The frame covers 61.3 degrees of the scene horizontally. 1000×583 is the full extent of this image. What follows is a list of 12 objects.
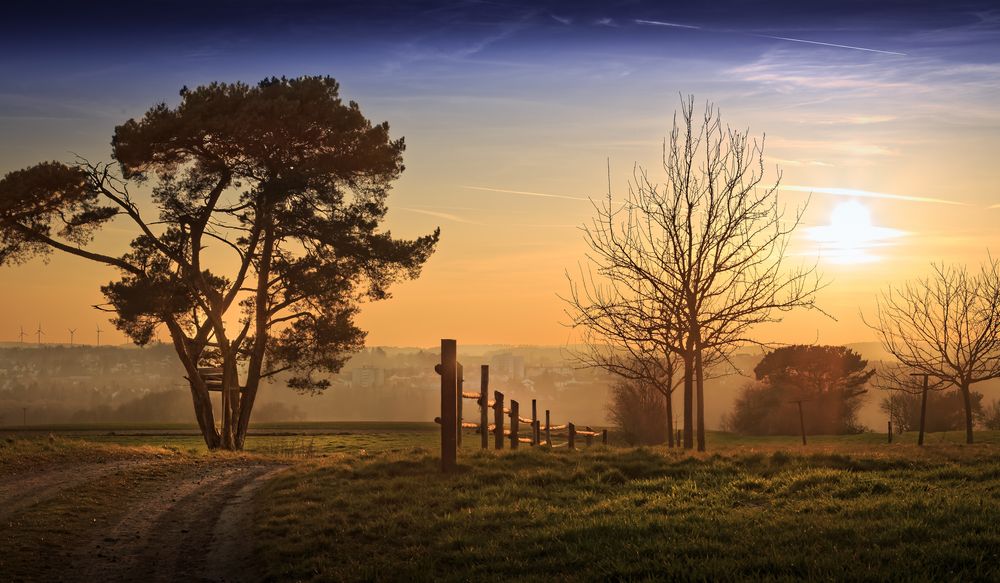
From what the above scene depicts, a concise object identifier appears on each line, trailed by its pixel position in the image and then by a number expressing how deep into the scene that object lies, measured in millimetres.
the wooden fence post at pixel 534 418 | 29694
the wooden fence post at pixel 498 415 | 22000
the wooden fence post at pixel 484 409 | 23339
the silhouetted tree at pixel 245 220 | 31516
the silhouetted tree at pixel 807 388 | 70375
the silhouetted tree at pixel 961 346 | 36625
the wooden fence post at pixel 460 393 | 22089
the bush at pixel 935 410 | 66750
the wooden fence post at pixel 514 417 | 24142
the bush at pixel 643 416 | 63219
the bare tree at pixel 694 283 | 21609
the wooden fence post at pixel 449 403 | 16281
